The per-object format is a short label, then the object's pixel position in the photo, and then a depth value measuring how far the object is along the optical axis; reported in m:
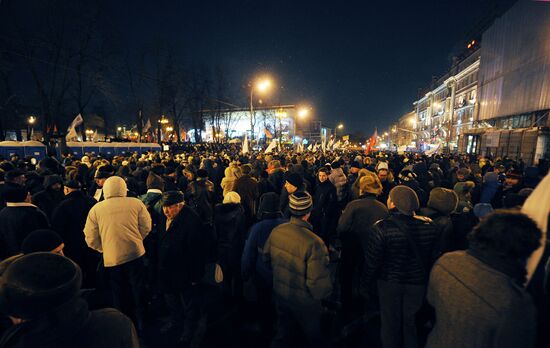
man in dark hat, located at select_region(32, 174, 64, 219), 5.47
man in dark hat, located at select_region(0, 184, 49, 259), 3.97
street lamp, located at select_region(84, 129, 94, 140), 71.88
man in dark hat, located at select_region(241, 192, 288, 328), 3.84
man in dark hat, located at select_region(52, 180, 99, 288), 4.66
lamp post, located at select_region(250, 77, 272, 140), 19.64
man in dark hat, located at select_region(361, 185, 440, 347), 3.21
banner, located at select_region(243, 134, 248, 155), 20.27
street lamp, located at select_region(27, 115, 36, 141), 46.89
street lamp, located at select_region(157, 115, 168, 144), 39.38
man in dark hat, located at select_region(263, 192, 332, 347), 3.09
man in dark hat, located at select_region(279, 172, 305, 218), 5.74
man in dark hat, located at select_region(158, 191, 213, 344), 3.84
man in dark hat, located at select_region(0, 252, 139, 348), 1.30
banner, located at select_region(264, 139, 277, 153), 18.91
